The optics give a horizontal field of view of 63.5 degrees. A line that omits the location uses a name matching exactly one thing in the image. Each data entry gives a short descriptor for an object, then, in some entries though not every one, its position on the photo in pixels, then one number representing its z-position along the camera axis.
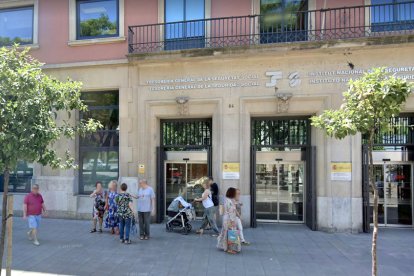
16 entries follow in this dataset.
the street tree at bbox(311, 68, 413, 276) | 4.36
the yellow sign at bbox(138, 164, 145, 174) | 11.07
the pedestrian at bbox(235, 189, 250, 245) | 7.99
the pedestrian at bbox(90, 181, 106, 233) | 9.74
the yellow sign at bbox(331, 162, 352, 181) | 9.84
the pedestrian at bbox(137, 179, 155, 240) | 8.93
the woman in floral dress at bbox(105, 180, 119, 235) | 9.46
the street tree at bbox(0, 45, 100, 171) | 4.43
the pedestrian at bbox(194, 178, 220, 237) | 9.47
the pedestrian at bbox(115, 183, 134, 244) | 8.49
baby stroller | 9.59
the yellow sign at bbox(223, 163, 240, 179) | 10.41
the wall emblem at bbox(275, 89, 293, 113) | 10.20
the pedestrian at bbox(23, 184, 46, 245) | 8.43
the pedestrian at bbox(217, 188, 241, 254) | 7.59
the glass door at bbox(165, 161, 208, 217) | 11.55
